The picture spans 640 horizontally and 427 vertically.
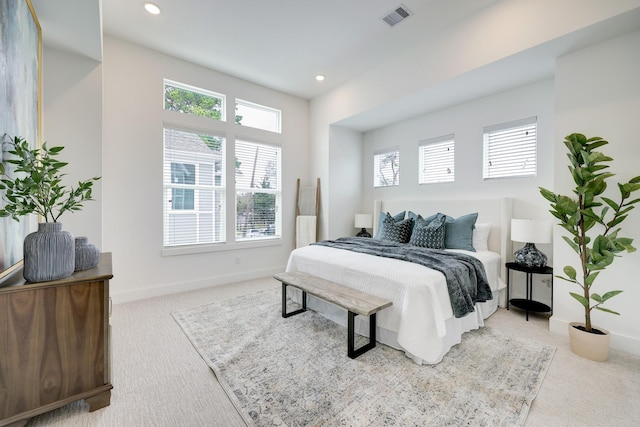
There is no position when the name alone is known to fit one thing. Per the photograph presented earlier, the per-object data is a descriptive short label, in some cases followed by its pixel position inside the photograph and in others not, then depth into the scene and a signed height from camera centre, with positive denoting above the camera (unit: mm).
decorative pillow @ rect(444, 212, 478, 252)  3273 -290
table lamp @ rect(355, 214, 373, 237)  4750 -245
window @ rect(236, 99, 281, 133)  4383 +1626
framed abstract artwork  1431 +738
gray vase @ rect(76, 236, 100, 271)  1671 -302
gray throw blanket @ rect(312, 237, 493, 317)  2222 -544
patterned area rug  1524 -1184
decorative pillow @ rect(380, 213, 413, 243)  3674 -299
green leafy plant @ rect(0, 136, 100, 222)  1313 +113
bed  2008 -680
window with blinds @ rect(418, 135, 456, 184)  4004 +797
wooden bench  2025 -741
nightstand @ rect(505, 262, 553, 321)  2758 -1019
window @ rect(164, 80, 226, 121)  3756 +1622
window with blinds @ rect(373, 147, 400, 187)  4750 +782
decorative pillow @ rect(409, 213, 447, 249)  3303 -302
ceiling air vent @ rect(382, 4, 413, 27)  2729 +2093
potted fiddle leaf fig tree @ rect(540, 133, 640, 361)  2027 -83
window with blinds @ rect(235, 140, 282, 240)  4391 +329
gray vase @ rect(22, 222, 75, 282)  1361 -247
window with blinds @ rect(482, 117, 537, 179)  3266 +799
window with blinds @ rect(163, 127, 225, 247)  3729 +309
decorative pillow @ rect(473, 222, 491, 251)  3346 -334
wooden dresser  1307 -738
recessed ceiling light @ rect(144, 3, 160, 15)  2709 +2102
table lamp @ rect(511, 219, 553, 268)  2711 -285
